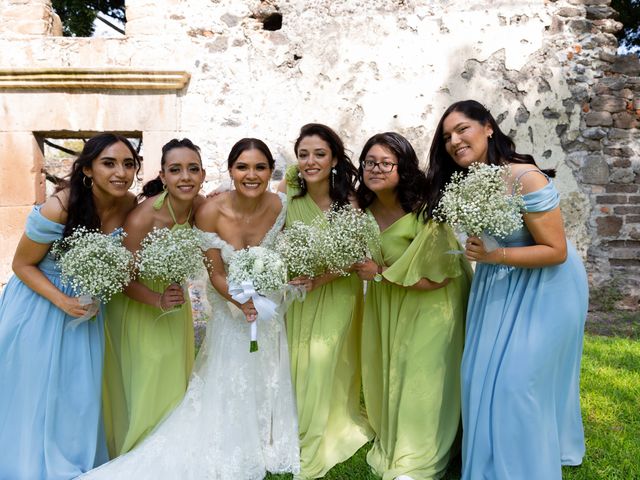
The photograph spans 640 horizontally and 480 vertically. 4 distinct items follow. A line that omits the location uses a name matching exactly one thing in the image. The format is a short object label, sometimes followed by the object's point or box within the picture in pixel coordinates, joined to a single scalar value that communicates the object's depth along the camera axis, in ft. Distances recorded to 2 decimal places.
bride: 10.48
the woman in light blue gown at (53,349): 10.32
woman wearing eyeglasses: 10.78
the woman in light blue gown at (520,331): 9.45
